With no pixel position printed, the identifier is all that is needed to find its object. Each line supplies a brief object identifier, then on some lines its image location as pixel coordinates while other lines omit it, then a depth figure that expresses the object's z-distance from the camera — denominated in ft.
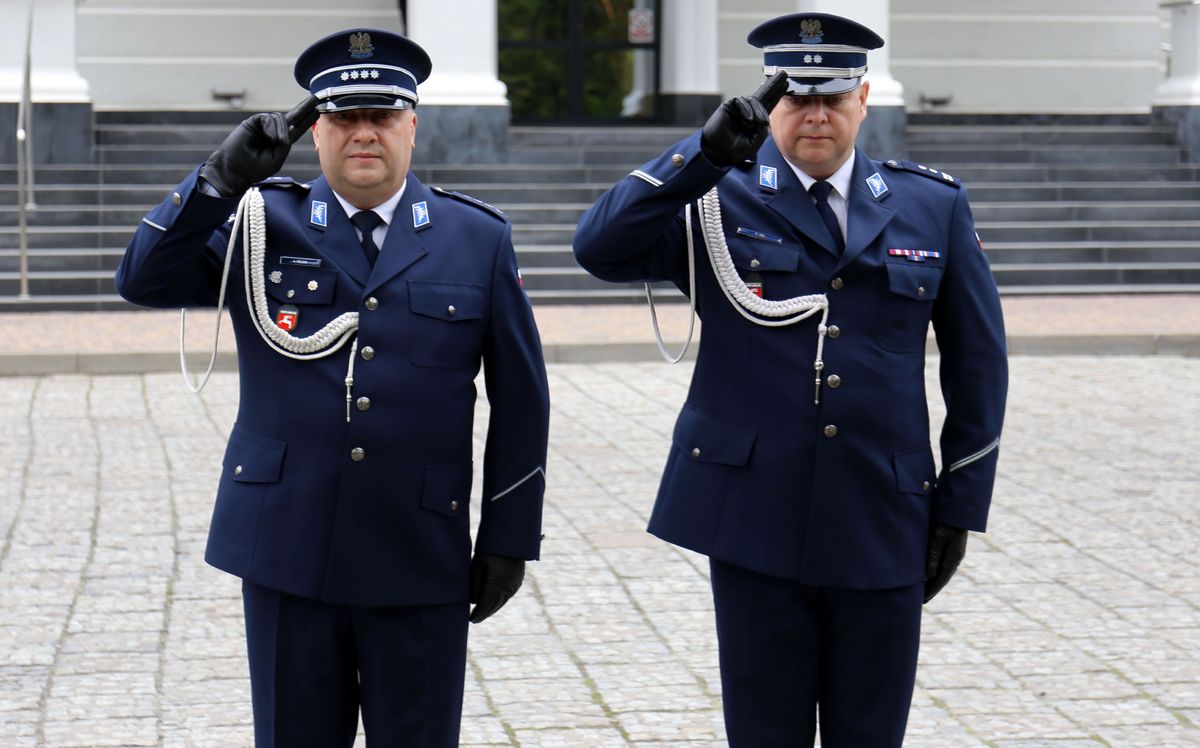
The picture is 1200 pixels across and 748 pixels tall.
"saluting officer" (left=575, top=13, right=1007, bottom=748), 11.71
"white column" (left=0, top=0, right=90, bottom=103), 53.62
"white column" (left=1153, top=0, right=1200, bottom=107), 63.21
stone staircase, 49.93
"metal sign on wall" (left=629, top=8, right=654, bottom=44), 68.28
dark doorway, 68.08
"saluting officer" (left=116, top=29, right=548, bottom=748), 11.10
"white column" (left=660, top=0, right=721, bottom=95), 67.46
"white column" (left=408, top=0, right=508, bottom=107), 56.39
